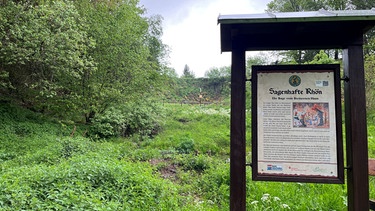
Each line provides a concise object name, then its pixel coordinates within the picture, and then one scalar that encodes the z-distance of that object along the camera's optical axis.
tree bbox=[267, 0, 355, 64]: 16.50
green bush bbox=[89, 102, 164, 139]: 9.26
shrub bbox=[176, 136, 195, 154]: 7.61
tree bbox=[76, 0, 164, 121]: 8.74
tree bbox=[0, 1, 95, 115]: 5.71
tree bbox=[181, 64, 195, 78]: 36.32
